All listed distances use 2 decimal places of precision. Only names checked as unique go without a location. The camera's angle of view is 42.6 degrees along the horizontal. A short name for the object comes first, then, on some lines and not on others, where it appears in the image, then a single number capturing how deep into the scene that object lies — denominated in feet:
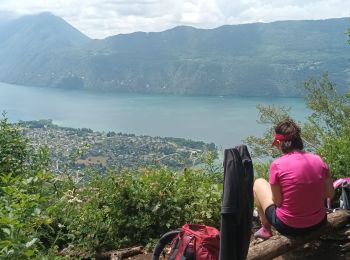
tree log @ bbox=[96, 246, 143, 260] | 13.85
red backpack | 9.66
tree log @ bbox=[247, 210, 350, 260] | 11.76
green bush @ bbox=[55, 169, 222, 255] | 14.51
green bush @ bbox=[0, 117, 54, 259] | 7.94
